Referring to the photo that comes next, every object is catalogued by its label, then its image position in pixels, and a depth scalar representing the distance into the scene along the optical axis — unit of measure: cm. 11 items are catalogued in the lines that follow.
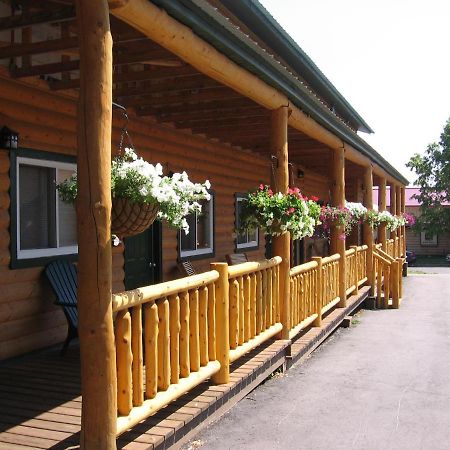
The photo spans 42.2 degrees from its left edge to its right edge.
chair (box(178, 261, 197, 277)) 910
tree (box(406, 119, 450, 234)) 3650
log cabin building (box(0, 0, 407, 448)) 377
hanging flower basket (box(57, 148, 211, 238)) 379
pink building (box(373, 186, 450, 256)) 3959
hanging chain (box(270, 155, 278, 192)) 687
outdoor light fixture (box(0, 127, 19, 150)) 570
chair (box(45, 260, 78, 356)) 613
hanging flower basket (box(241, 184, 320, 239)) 654
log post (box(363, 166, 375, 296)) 1359
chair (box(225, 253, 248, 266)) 1082
